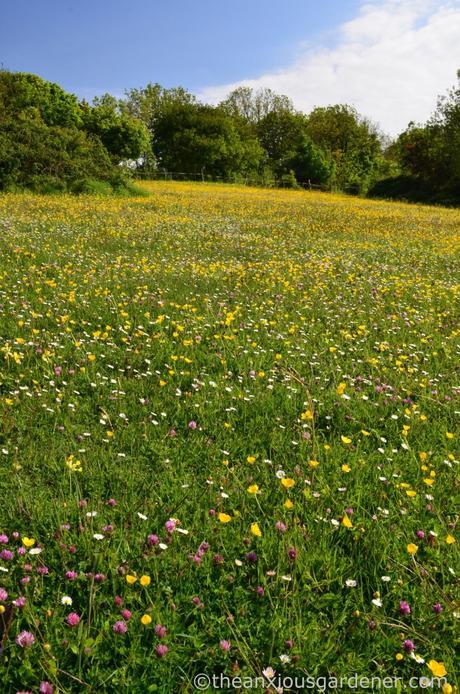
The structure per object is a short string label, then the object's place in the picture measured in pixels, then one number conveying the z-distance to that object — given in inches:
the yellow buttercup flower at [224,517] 92.3
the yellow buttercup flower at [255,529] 89.9
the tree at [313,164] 2162.9
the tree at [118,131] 1535.4
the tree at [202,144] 2295.8
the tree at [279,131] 2775.6
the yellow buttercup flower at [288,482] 101.6
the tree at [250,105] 3046.3
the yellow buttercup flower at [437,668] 70.9
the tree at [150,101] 2805.1
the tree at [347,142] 2431.1
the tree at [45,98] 1430.9
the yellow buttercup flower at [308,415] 119.5
